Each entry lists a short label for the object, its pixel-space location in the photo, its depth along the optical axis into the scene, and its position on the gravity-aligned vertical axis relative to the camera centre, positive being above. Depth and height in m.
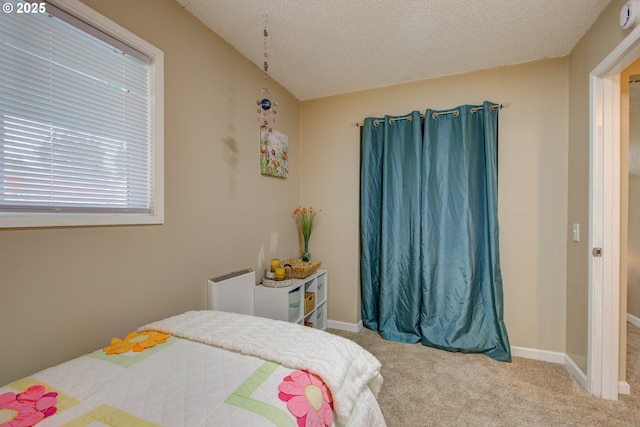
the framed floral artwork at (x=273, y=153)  2.32 +0.55
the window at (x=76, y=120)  0.99 +0.40
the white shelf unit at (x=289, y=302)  2.06 -0.71
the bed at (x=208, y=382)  0.74 -0.55
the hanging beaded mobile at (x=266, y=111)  2.12 +0.89
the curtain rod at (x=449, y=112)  2.24 +0.88
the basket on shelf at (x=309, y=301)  2.37 -0.80
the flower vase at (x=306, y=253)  2.63 -0.41
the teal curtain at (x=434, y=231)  2.21 -0.16
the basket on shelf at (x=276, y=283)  2.13 -0.56
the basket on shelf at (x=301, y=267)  2.36 -0.49
